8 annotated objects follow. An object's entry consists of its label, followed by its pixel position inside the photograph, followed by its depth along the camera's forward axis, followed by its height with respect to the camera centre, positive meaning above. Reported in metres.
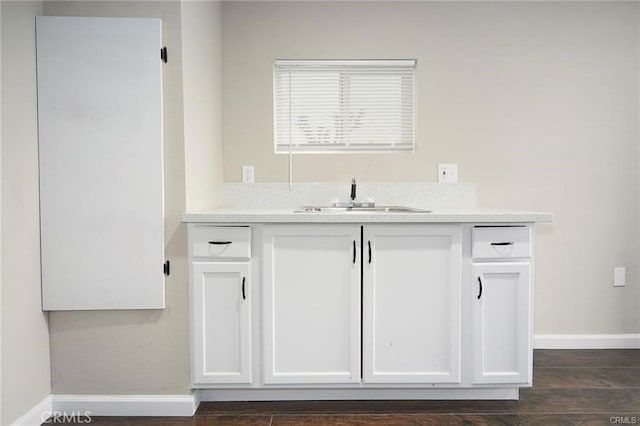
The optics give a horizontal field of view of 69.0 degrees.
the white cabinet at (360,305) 2.11 -0.47
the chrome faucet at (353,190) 2.70 +0.06
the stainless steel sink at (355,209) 2.54 -0.05
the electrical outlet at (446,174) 2.85 +0.16
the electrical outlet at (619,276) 2.94 -0.49
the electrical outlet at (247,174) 2.85 +0.17
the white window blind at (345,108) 2.89 +0.58
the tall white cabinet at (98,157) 2.00 +0.20
